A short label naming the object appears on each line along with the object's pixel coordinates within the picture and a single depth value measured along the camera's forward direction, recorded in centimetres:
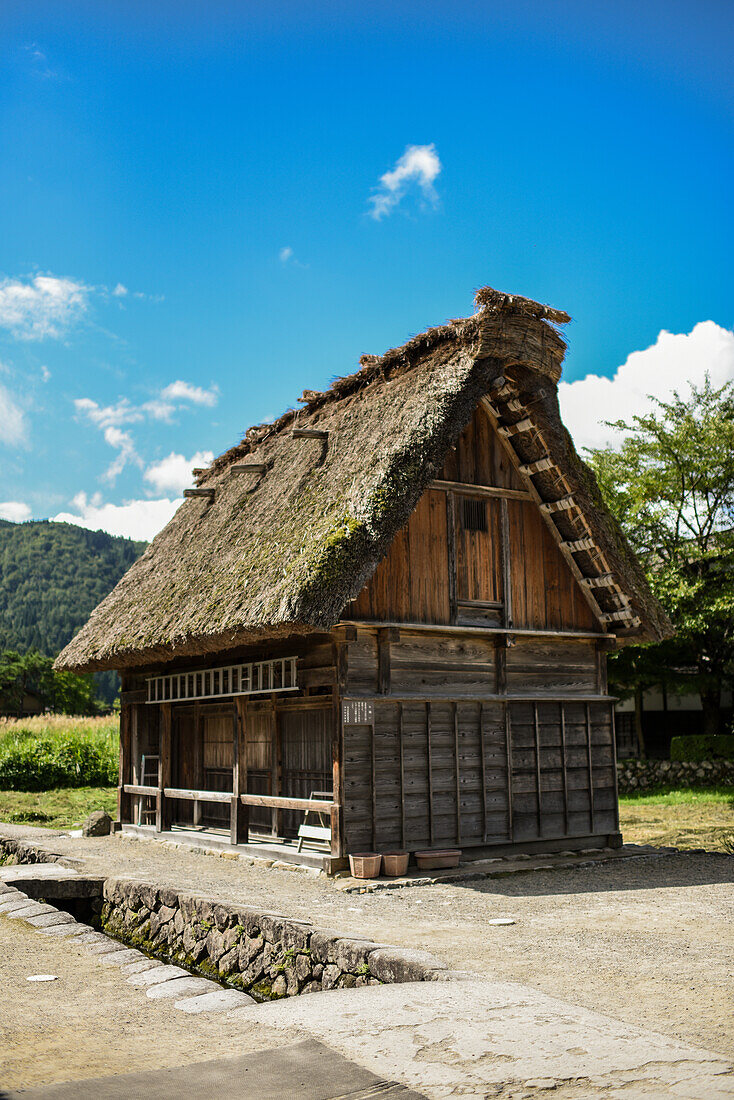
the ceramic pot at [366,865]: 1052
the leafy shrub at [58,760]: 2439
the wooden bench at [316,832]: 1134
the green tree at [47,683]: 6042
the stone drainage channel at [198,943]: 597
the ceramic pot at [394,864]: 1073
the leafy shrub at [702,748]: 2256
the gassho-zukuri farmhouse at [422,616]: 1113
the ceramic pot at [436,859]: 1118
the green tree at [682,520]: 2206
